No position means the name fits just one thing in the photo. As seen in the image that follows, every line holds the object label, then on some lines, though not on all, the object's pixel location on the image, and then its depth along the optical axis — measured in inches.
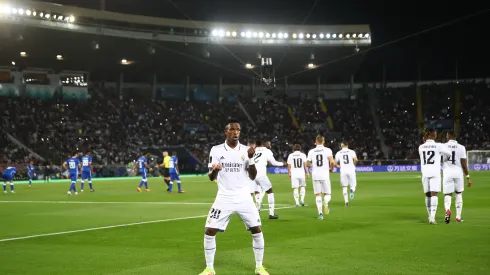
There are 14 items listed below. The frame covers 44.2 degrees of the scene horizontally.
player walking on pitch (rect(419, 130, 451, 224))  629.9
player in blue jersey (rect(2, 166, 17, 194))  1467.8
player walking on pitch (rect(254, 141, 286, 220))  737.0
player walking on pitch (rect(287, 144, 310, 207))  861.2
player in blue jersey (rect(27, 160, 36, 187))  1725.1
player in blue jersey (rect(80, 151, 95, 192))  1438.2
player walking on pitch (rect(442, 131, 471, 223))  641.0
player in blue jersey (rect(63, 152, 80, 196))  1364.4
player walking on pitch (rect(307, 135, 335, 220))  745.3
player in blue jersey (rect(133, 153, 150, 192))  1409.9
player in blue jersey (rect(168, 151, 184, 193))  1315.2
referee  1342.3
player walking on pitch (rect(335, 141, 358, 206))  981.8
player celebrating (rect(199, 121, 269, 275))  371.2
